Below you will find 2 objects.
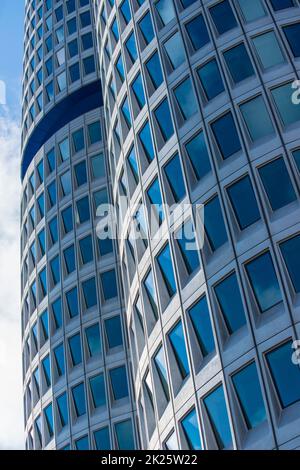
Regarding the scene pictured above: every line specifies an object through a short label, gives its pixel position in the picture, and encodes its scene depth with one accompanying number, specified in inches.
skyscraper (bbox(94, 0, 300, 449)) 1051.9
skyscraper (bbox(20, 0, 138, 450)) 1931.6
